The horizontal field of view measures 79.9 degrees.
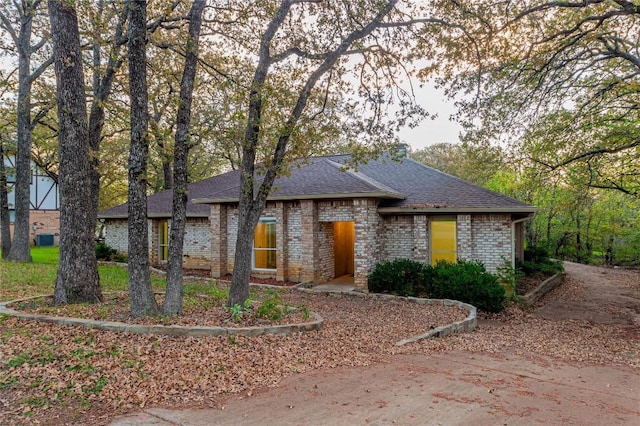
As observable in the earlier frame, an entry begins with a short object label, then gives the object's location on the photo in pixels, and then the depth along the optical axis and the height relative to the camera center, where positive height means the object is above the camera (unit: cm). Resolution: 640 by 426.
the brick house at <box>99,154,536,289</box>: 1138 +2
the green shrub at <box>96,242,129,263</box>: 1744 -129
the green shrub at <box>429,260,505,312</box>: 983 -169
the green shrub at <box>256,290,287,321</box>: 691 -157
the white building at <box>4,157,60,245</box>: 2875 +150
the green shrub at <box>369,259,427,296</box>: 1127 -166
